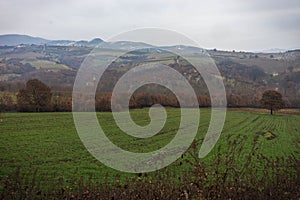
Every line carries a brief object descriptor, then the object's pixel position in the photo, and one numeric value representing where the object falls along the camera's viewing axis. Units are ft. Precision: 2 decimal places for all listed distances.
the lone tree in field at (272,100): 189.67
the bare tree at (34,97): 141.90
